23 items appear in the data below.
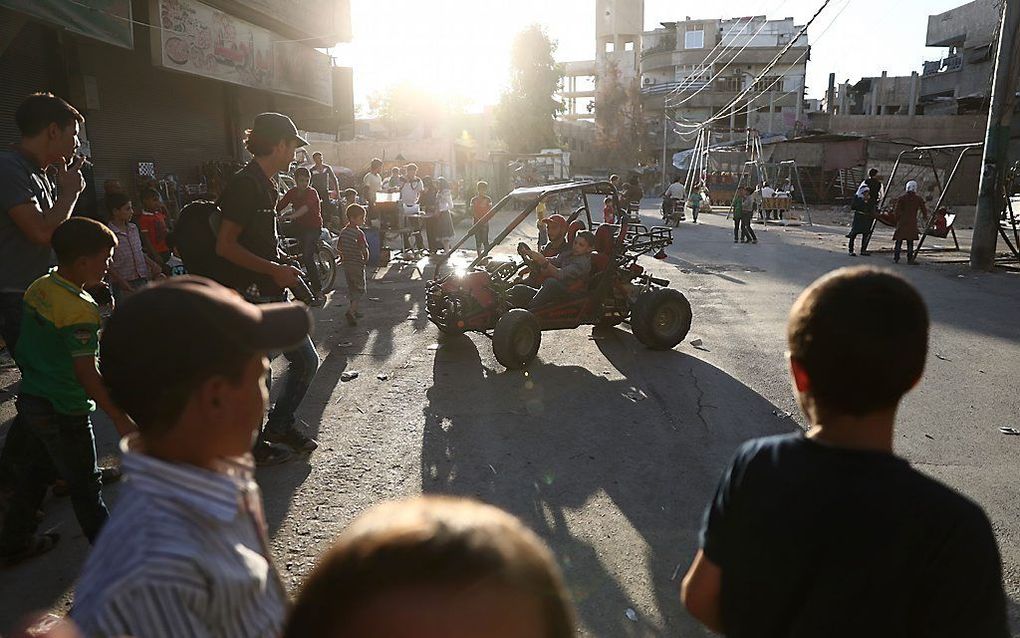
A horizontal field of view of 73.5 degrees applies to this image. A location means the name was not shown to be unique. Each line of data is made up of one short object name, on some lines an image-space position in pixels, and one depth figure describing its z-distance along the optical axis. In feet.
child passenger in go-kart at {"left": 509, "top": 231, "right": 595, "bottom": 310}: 22.48
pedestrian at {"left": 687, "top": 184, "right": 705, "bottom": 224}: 89.25
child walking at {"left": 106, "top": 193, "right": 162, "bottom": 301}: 22.15
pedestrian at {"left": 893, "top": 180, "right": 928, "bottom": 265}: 44.04
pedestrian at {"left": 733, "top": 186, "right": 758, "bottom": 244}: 59.31
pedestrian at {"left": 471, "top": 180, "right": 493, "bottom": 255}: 46.50
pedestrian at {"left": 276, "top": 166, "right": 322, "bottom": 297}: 32.83
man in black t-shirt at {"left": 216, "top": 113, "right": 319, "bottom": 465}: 12.50
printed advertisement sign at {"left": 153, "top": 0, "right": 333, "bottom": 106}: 39.27
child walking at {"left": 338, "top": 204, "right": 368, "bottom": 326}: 27.53
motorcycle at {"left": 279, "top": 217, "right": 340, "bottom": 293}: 33.01
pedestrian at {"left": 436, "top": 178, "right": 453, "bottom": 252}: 48.93
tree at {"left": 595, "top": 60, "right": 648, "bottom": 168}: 197.26
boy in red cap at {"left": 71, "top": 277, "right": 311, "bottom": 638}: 3.43
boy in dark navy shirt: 4.25
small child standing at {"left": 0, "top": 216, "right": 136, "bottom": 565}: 8.93
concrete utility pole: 40.78
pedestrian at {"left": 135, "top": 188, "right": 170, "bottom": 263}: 28.17
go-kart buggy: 22.15
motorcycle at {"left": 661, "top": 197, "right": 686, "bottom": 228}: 76.95
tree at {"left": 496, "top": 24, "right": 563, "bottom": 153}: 157.69
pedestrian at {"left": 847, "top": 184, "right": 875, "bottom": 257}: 48.16
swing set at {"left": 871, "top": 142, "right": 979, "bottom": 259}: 44.14
